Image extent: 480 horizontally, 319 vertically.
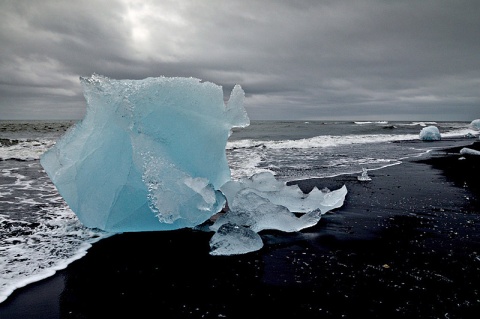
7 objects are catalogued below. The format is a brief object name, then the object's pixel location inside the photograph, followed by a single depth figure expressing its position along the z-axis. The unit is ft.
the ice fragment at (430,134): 73.67
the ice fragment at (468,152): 41.10
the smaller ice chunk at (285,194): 16.39
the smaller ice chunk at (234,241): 12.01
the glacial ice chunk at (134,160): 13.24
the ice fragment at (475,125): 102.32
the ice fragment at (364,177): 25.18
